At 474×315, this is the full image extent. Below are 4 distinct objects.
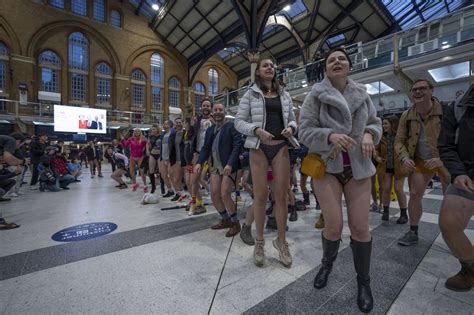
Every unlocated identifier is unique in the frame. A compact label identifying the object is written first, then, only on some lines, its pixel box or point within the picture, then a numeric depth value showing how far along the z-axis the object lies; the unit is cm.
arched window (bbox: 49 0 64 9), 1915
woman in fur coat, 149
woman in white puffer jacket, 205
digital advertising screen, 1689
